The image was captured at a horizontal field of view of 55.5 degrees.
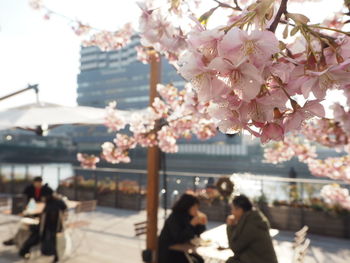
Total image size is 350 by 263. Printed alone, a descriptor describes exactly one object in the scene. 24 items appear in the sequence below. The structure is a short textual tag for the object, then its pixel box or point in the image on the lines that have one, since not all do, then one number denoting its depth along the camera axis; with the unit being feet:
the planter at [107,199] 34.40
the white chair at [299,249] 11.66
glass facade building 170.50
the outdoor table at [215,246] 12.14
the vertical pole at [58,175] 37.22
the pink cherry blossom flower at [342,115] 5.47
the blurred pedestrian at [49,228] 17.47
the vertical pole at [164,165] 15.16
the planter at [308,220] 23.04
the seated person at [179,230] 13.32
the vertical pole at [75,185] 36.89
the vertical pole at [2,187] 41.22
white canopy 19.77
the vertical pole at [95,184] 35.59
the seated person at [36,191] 21.57
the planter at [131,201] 32.68
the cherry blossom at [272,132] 2.79
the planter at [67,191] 37.32
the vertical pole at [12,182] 40.29
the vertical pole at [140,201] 32.55
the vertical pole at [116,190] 34.04
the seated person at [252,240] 10.61
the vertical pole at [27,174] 40.62
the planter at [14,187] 40.34
